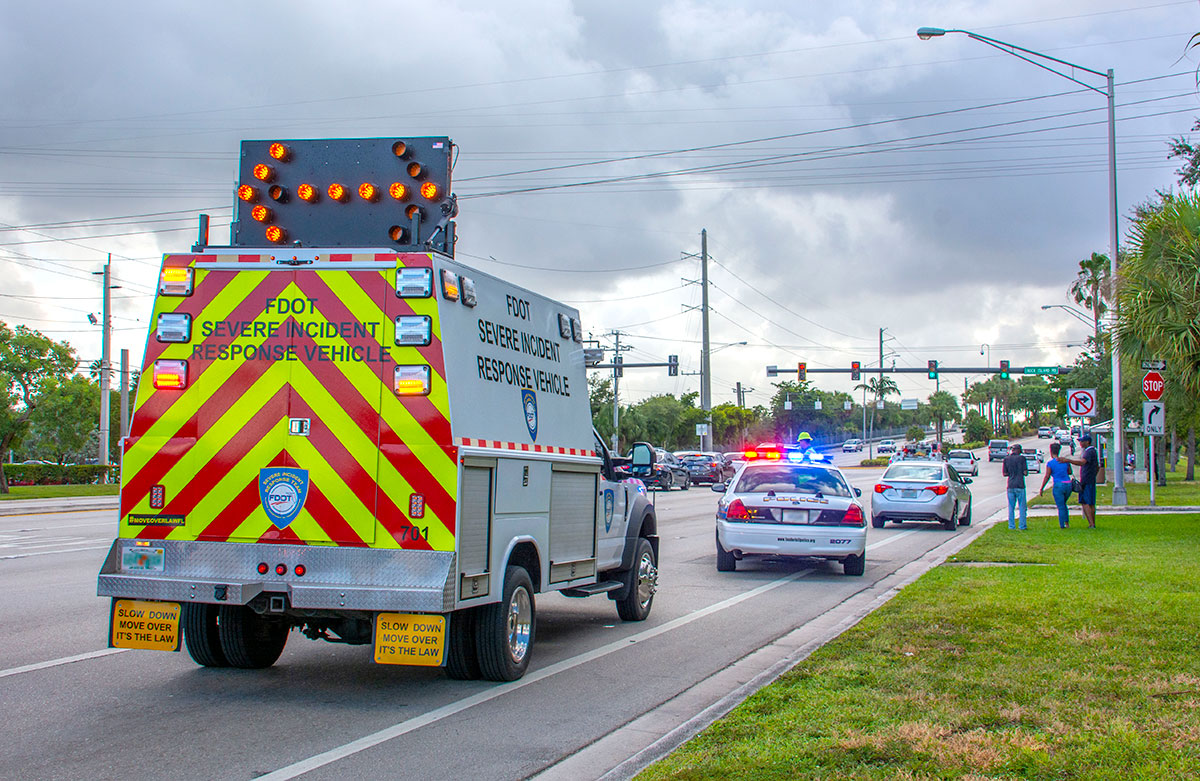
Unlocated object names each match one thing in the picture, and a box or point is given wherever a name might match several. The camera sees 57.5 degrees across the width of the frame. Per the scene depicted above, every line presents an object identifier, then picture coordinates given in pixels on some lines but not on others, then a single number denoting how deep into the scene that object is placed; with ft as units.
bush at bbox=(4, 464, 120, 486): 160.66
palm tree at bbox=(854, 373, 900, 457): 475.31
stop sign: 73.20
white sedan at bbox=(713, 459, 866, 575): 46.24
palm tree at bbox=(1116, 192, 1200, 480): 54.24
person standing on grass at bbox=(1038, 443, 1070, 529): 69.92
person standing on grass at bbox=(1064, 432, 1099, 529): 69.15
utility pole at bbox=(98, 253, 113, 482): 142.72
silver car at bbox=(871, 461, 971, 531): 73.36
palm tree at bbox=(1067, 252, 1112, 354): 138.04
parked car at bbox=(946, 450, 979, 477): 169.07
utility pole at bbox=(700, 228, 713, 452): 199.11
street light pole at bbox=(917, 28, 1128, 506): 87.86
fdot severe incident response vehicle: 21.98
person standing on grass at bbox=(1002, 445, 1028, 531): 70.18
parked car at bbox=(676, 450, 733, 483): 159.43
